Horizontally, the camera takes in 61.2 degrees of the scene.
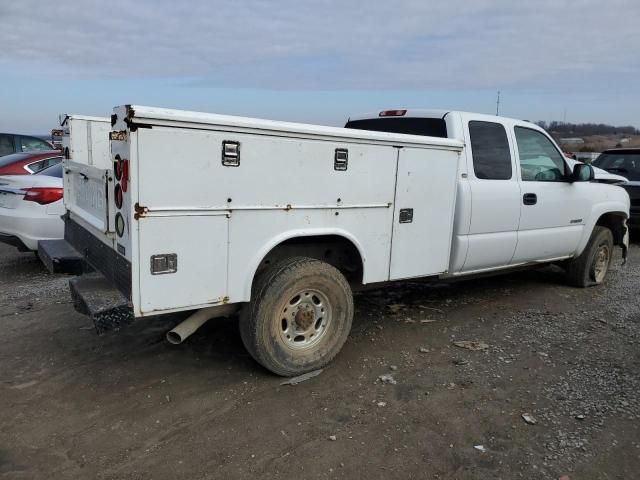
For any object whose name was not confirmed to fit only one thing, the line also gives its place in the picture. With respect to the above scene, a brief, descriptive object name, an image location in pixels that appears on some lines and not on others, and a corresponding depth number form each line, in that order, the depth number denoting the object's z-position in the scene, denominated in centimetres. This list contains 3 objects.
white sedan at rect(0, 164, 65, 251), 664
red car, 847
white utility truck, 322
